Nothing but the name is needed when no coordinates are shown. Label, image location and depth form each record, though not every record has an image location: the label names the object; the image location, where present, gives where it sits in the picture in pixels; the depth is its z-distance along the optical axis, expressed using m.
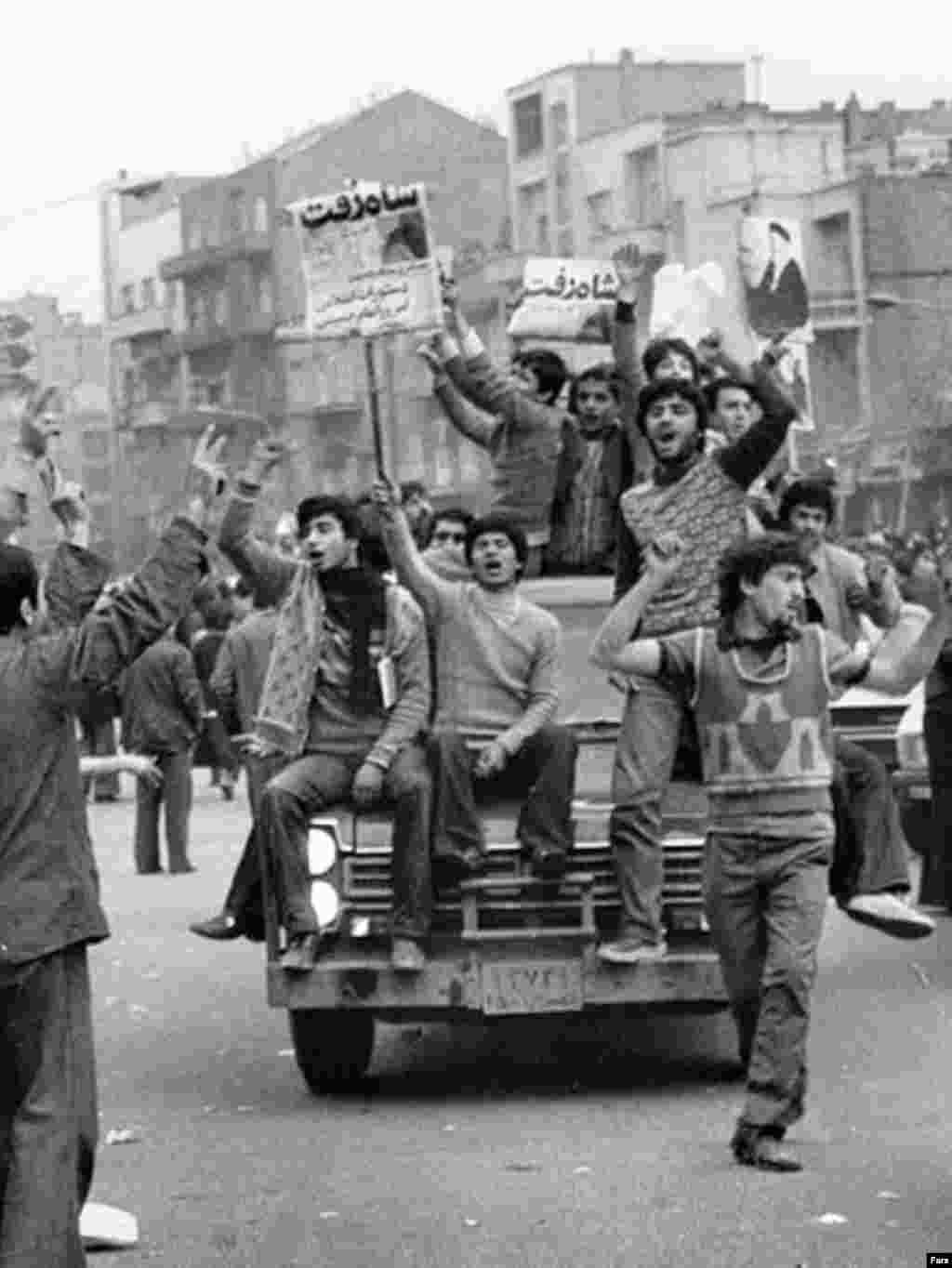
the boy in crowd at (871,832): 12.59
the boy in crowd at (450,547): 14.75
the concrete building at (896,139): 97.44
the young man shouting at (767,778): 11.17
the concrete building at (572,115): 106.19
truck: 12.78
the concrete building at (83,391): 145.62
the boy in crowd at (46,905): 8.64
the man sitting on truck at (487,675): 13.05
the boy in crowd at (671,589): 12.69
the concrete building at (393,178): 113.12
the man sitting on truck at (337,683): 13.09
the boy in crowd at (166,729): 25.30
